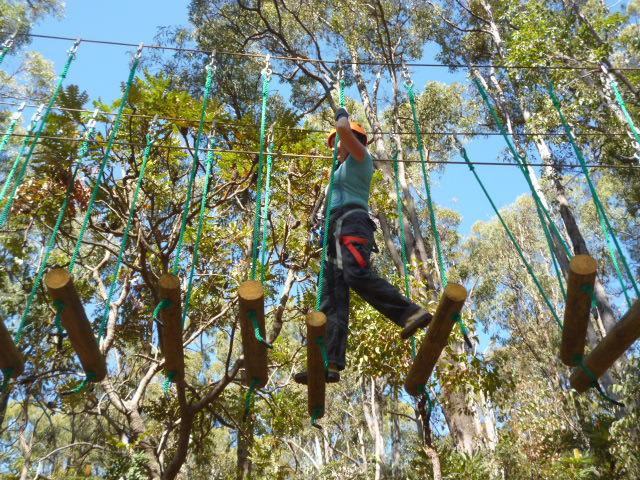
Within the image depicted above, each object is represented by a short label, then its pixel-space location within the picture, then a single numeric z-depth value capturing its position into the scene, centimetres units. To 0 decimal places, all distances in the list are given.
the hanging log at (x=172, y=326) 231
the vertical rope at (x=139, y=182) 283
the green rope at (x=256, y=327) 234
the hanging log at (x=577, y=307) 230
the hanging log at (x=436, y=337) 233
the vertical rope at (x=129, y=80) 329
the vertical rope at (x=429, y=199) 285
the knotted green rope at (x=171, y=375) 266
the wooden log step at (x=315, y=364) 237
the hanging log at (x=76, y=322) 222
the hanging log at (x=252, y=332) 229
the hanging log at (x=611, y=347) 235
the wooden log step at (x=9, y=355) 239
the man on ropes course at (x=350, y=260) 283
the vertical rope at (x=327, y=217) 276
